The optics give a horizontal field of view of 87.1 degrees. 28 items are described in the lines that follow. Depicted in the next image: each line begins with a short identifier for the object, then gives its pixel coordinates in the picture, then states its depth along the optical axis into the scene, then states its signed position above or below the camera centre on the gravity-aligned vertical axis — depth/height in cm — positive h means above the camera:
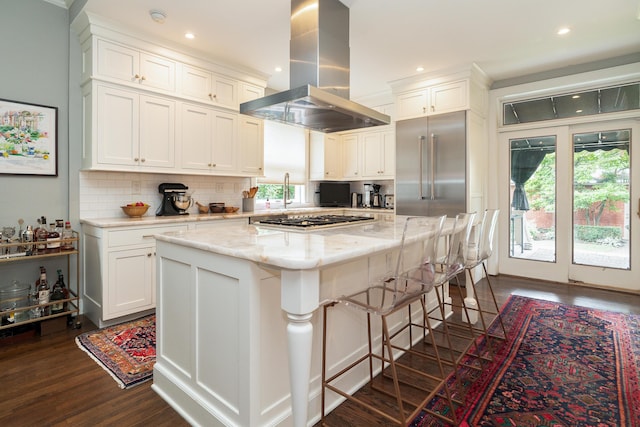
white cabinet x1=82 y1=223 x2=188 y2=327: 278 -54
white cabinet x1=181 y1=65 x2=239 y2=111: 360 +139
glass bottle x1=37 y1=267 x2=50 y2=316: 274 -66
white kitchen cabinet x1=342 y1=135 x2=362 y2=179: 554 +89
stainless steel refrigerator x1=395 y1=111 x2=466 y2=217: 417 +59
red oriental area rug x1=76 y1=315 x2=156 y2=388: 212 -101
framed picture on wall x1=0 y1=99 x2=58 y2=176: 277 +61
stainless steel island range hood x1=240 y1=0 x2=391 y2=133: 246 +111
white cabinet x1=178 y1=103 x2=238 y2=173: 362 +81
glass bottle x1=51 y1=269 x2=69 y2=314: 283 -71
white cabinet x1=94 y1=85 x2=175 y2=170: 301 +77
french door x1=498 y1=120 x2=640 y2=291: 395 +9
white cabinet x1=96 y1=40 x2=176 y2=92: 300 +136
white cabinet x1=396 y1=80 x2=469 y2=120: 413 +143
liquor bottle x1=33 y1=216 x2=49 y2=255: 272 -23
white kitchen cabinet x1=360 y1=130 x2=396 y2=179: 514 +87
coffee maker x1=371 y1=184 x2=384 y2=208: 551 +20
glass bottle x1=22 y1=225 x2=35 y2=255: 270 -23
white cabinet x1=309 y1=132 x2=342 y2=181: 546 +88
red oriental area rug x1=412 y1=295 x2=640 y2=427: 175 -105
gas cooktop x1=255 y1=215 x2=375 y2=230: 207 -8
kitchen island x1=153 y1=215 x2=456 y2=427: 131 -50
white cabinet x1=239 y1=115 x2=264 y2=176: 418 +82
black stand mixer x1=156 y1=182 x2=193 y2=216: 354 +11
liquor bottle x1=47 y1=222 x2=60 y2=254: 274 -26
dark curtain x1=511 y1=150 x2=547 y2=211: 450 +56
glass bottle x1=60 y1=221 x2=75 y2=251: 289 -23
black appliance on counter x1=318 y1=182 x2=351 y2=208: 566 +27
